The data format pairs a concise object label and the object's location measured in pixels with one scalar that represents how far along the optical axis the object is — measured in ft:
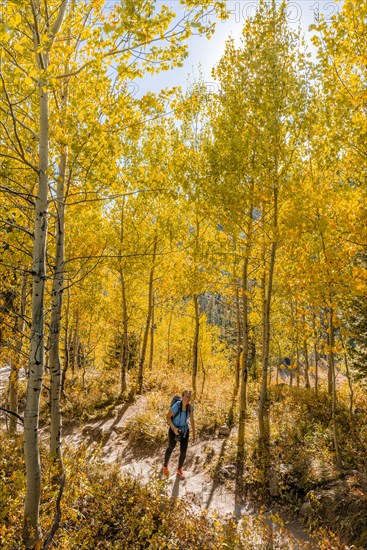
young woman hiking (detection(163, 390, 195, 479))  20.83
